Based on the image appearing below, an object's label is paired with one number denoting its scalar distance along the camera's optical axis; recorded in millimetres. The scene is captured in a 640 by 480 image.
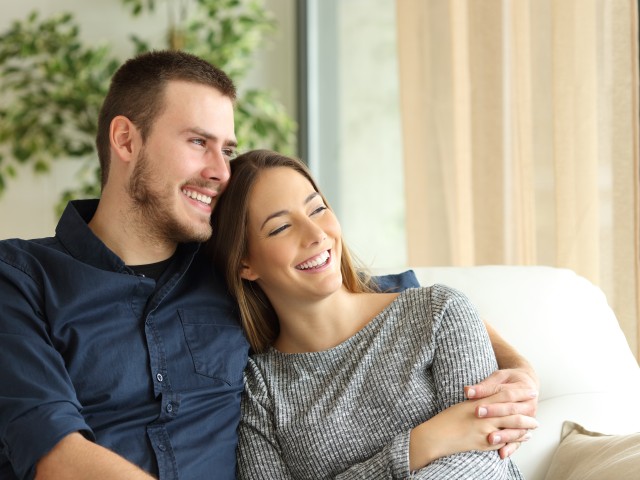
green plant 3902
